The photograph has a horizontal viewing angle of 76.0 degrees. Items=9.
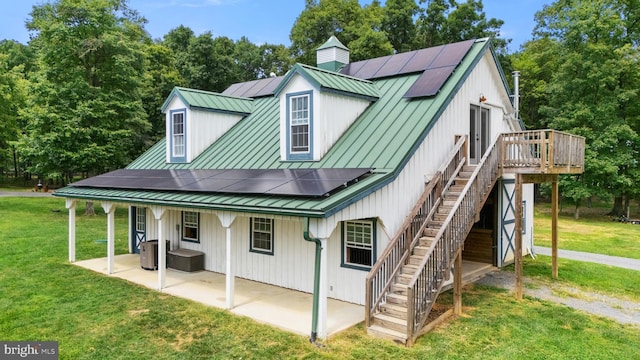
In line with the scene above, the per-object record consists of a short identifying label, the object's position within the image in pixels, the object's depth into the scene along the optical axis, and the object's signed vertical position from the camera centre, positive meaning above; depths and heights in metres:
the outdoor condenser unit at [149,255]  12.36 -2.51
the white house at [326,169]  8.38 +0.12
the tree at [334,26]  33.00 +13.04
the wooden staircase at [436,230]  7.50 -1.17
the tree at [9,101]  29.23 +5.27
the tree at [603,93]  26.59 +5.74
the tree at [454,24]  34.84 +13.12
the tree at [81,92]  21.84 +4.51
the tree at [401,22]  36.12 +13.63
